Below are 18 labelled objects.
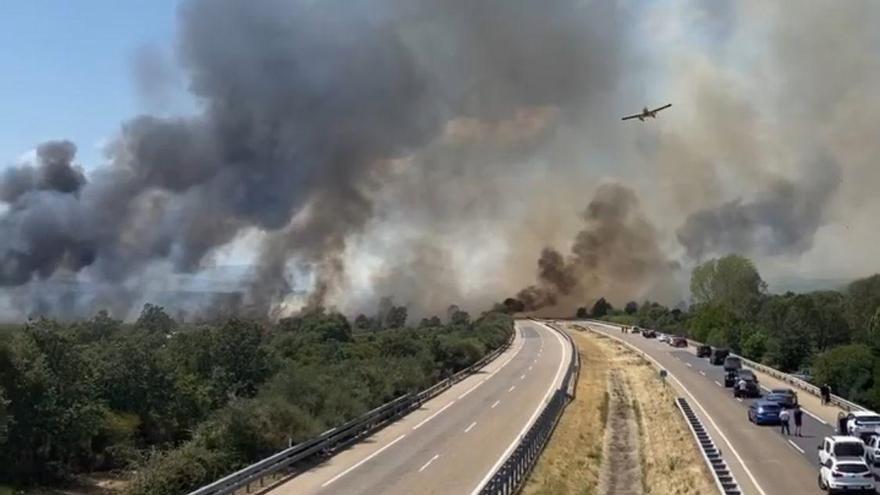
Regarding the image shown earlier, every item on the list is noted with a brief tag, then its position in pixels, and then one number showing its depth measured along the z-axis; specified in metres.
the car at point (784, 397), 54.51
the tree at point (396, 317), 145.29
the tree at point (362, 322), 142.98
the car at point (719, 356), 100.12
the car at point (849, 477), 32.22
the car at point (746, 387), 69.12
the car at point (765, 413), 52.59
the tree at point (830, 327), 121.88
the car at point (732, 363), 83.16
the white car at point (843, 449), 33.78
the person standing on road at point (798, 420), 49.28
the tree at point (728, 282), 176.88
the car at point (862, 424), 44.09
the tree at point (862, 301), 131.61
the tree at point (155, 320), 90.75
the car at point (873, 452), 38.34
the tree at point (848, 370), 77.19
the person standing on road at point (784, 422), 49.51
